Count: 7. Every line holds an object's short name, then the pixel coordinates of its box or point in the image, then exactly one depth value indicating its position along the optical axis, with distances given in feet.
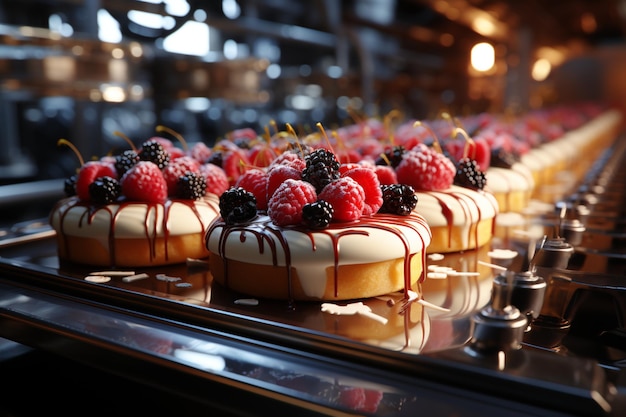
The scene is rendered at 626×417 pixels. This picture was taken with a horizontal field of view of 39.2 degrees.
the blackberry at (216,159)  1.55
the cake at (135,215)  1.32
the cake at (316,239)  1.13
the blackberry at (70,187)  1.45
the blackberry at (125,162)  1.40
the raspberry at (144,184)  1.34
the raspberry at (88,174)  1.38
